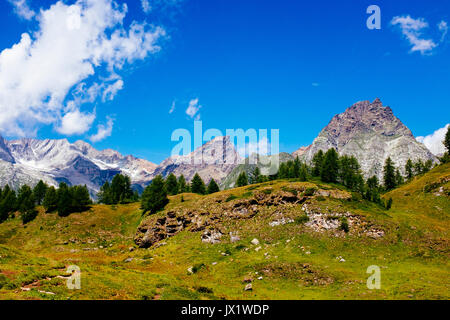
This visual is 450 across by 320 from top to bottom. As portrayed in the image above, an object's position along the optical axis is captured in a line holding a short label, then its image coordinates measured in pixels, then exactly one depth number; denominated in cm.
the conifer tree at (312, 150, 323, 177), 10462
